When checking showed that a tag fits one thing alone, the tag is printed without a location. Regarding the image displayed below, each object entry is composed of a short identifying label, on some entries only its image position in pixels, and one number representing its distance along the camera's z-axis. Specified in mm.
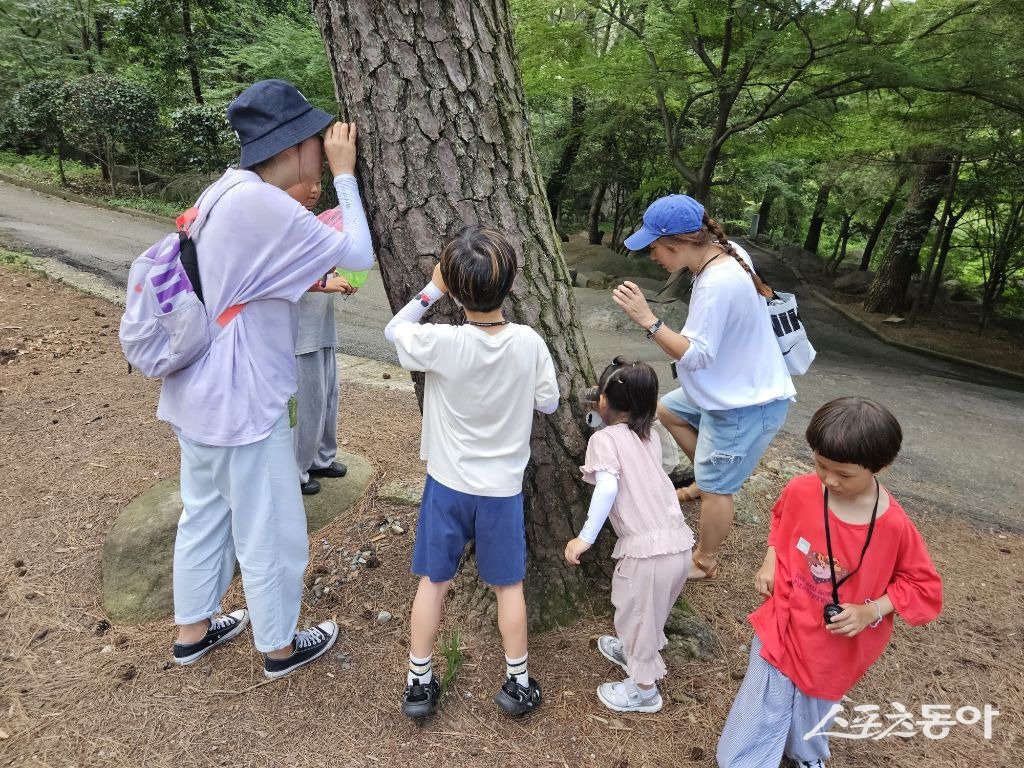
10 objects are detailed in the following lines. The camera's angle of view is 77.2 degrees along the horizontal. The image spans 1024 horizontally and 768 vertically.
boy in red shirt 1711
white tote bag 2746
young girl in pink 2135
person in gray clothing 3182
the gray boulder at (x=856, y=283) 15836
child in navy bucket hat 1904
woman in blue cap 2426
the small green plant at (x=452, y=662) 2307
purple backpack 1914
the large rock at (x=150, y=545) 2787
